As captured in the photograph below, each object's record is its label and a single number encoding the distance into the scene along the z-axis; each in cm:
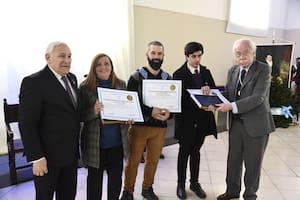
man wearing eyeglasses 212
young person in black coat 229
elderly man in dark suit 149
